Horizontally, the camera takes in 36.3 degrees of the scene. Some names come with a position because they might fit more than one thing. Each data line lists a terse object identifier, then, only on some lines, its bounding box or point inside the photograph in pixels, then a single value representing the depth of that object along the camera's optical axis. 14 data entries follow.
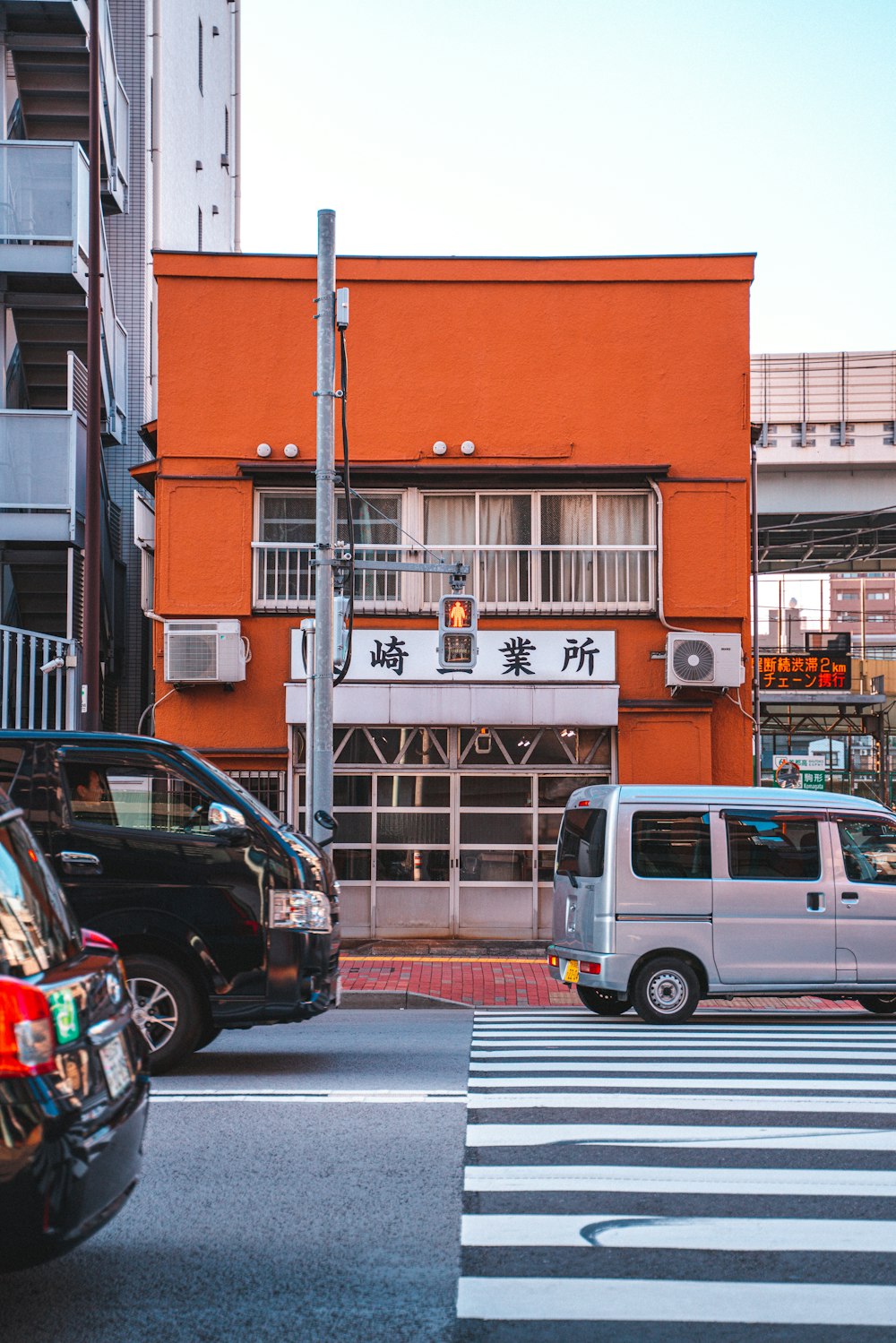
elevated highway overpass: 27.25
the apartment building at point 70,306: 17.42
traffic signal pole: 14.09
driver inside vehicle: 8.69
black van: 8.42
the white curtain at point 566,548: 18.52
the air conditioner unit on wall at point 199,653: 17.64
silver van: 12.01
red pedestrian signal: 15.12
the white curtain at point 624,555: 18.50
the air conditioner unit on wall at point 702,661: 17.78
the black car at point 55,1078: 3.91
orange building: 18.12
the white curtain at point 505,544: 18.55
